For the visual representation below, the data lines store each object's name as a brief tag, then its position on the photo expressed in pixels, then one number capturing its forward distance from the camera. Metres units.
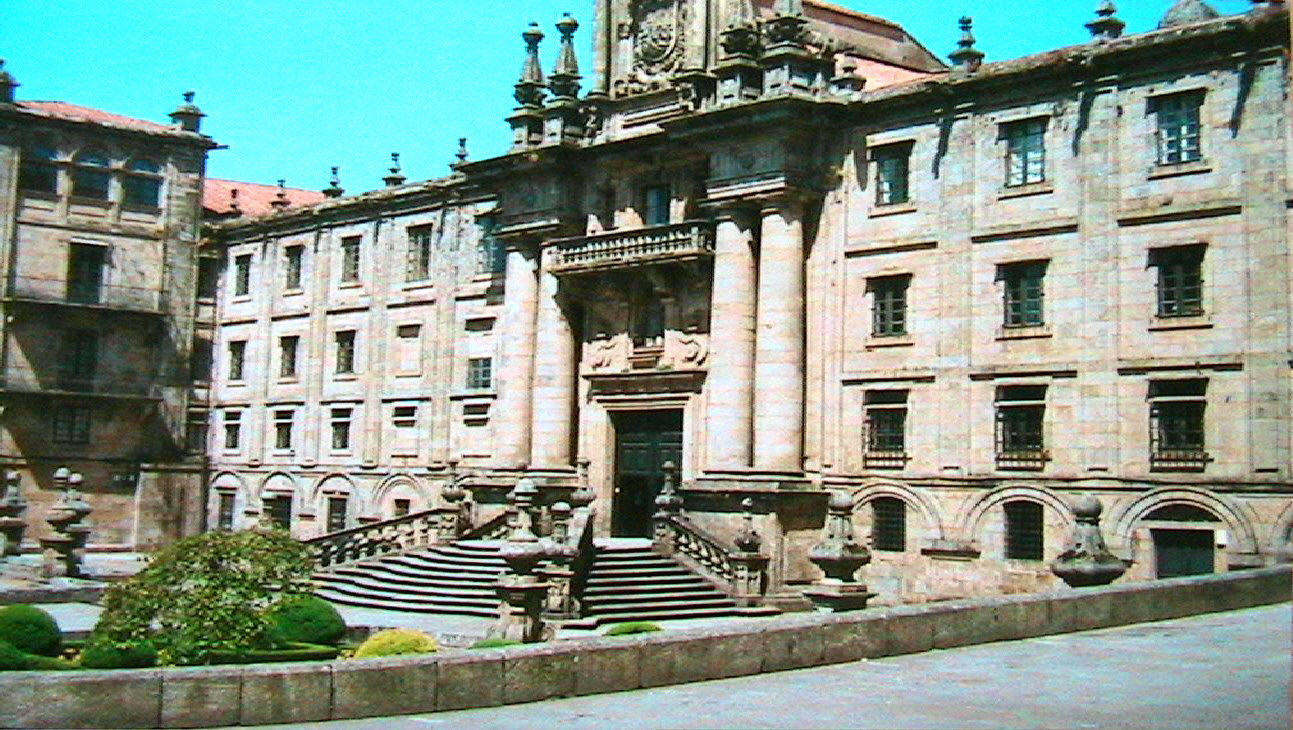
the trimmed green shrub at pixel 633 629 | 22.98
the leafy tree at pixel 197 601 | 18.61
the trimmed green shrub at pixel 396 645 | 19.75
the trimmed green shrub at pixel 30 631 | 21.81
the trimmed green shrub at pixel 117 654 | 18.50
